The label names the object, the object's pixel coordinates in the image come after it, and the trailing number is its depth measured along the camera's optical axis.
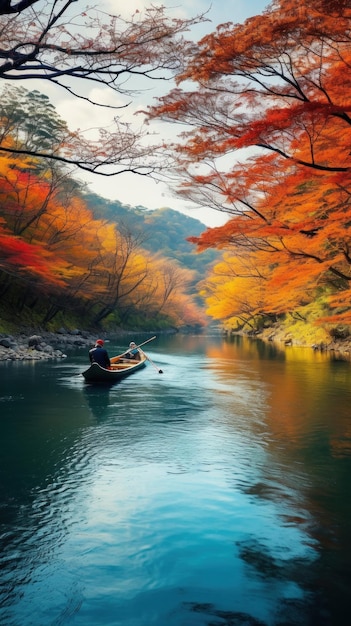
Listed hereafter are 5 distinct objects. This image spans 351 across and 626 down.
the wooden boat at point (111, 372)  11.74
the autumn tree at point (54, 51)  5.32
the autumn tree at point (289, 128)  7.48
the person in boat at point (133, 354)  16.65
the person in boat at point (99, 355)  12.01
